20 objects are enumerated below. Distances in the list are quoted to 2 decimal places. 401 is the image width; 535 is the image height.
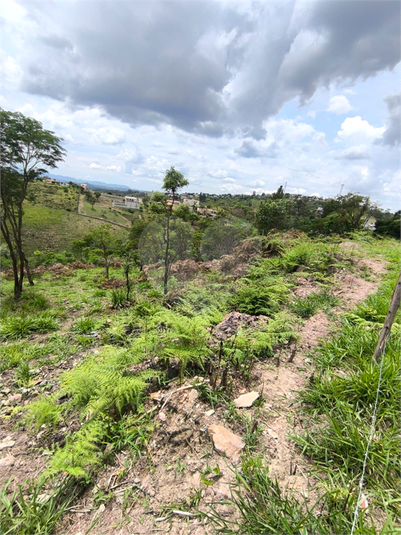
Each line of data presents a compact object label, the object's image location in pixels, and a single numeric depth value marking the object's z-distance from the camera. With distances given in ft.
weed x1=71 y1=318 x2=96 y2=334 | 16.89
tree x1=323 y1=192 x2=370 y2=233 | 61.65
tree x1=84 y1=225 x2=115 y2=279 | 47.09
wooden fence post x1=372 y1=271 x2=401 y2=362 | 6.25
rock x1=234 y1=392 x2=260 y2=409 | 6.72
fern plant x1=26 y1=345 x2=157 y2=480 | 5.41
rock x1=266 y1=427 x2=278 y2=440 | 5.86
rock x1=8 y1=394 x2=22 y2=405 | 9.57
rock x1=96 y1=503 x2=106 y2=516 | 4.69
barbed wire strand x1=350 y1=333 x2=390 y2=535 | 3.75
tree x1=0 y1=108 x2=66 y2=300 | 27.30
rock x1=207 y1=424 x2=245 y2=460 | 5.44
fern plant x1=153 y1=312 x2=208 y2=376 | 7.41
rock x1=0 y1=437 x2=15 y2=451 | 7.00
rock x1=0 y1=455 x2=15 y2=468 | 6.27
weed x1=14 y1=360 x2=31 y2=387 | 10.77
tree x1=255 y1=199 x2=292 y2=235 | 56.70
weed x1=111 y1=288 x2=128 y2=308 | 23.95
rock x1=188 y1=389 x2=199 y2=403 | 6.94
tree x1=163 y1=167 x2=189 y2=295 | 28.04
